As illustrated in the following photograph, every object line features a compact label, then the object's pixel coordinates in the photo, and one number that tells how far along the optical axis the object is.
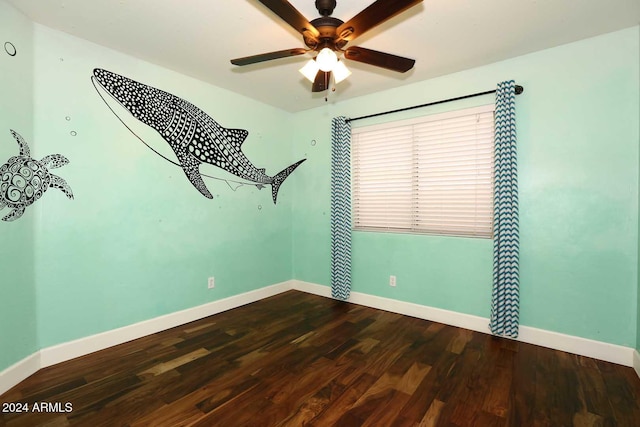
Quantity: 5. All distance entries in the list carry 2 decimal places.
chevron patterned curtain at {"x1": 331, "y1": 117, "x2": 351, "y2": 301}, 3.49
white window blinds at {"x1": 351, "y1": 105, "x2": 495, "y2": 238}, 2.77
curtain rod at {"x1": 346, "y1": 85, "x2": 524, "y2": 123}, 2.53
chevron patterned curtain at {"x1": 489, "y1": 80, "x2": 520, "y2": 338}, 2.50
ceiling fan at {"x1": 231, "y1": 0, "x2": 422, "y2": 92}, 1.39
